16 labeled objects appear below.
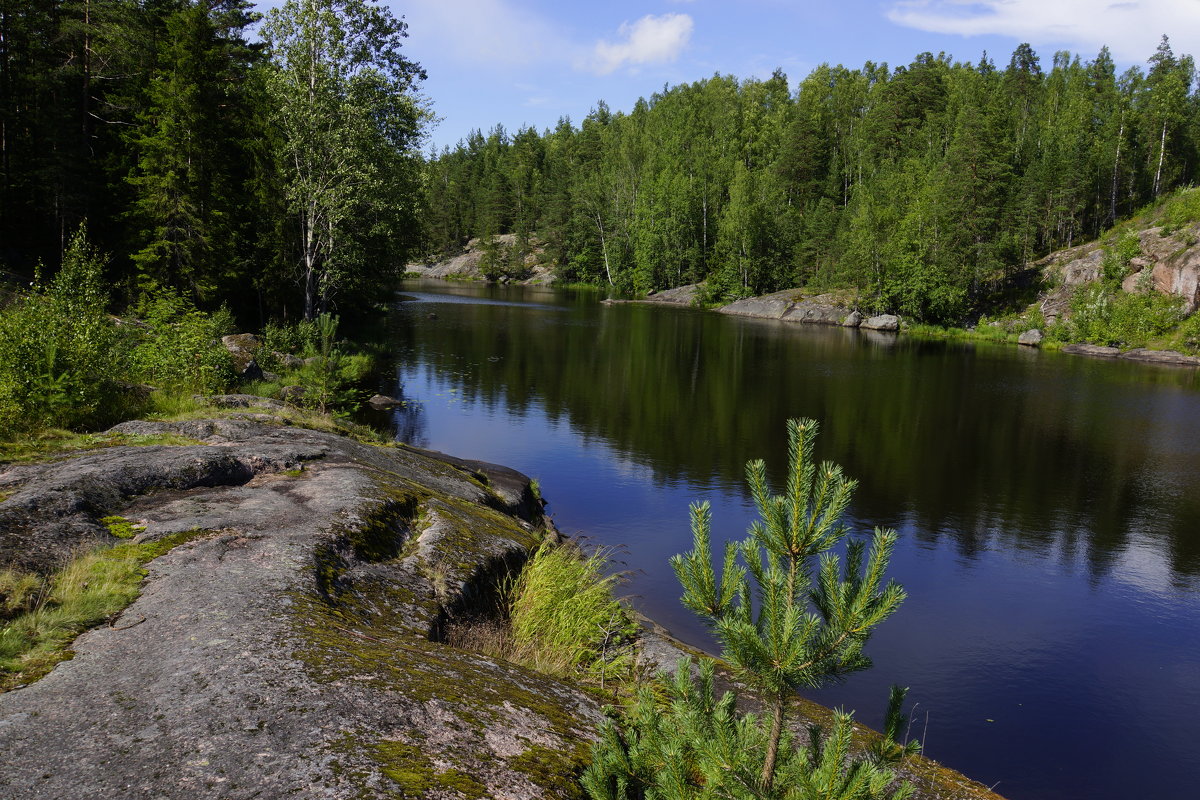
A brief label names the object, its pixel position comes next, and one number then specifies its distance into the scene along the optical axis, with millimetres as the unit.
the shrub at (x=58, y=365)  10008
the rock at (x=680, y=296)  87062
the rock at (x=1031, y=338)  59969
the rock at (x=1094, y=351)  54219
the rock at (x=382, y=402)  27773
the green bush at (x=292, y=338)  29141
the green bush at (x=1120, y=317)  56125
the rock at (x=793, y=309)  72875
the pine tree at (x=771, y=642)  3699
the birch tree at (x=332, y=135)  33250
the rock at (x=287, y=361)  26138
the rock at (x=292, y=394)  21403
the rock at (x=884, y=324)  68688
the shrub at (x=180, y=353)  15969
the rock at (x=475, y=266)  118762
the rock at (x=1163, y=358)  50750
